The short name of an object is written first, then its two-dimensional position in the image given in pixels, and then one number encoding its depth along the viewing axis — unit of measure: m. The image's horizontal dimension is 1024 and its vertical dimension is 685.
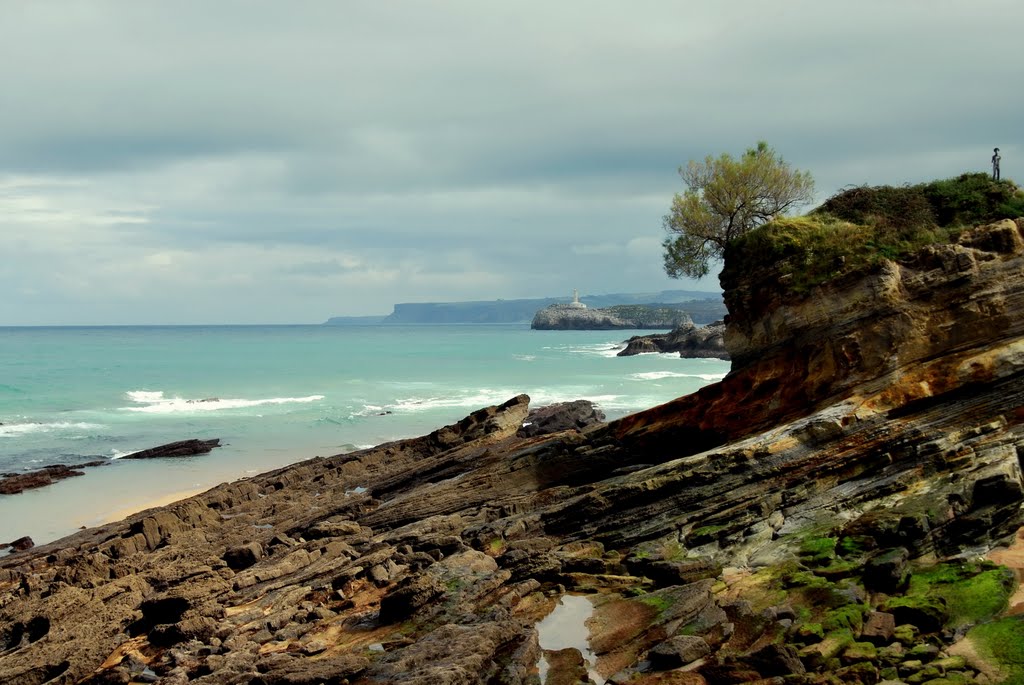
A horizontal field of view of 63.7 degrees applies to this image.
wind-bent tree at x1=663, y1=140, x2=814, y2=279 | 30.36
